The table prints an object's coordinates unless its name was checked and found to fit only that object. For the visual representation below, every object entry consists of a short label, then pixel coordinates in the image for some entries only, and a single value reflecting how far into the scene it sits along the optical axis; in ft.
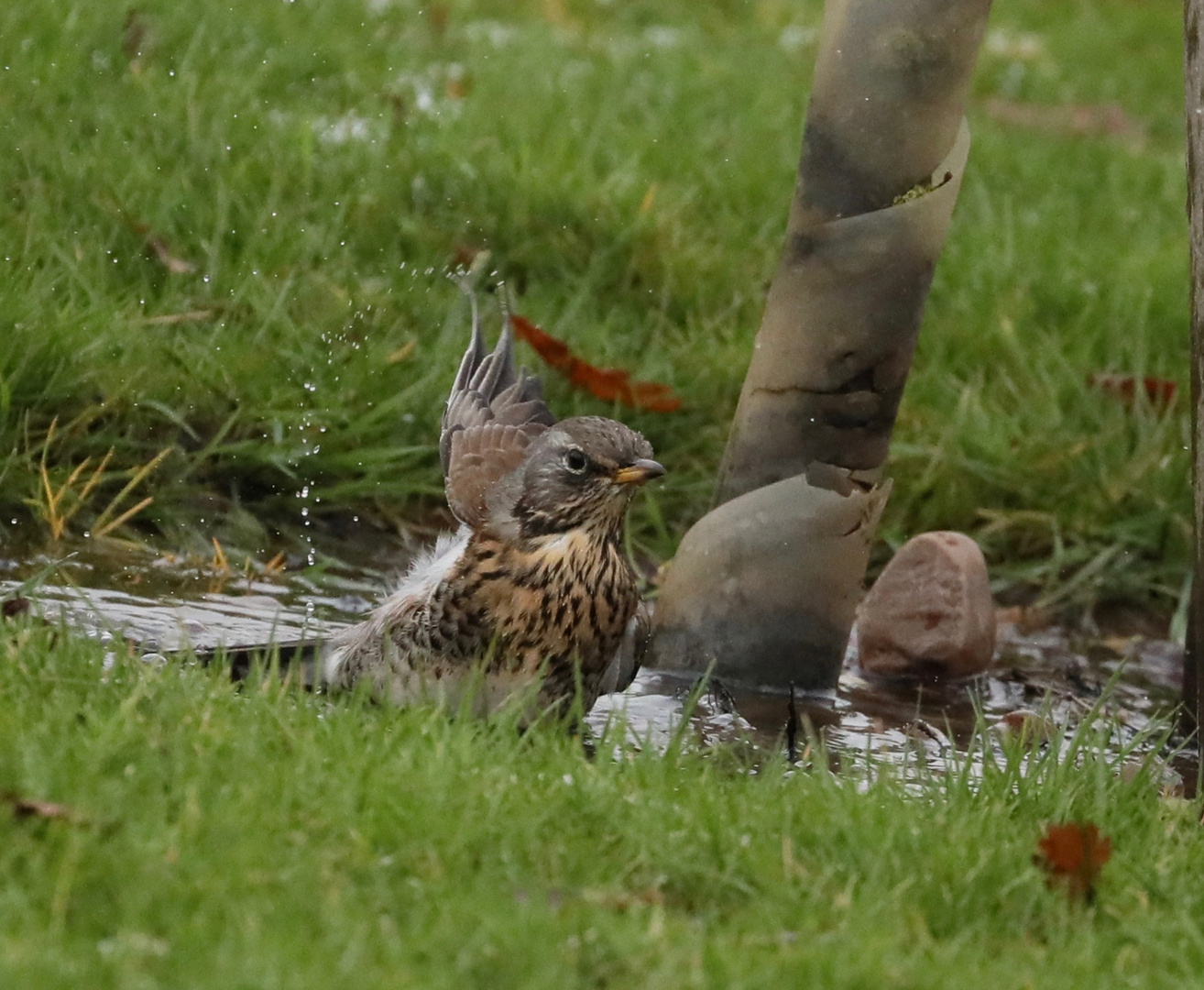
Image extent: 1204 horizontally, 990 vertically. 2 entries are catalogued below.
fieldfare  28.76
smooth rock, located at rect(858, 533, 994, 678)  35.83
